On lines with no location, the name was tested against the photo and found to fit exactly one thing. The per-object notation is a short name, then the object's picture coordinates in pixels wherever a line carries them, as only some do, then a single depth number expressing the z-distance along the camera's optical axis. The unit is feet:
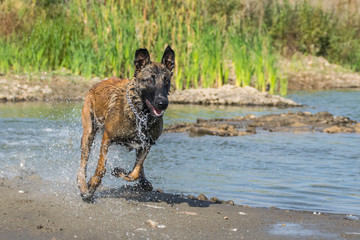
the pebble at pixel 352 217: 33.93
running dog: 35.91
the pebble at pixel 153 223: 30.48
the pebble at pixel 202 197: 37.99
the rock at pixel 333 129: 73.07
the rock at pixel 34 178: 41.64
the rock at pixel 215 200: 37.74
